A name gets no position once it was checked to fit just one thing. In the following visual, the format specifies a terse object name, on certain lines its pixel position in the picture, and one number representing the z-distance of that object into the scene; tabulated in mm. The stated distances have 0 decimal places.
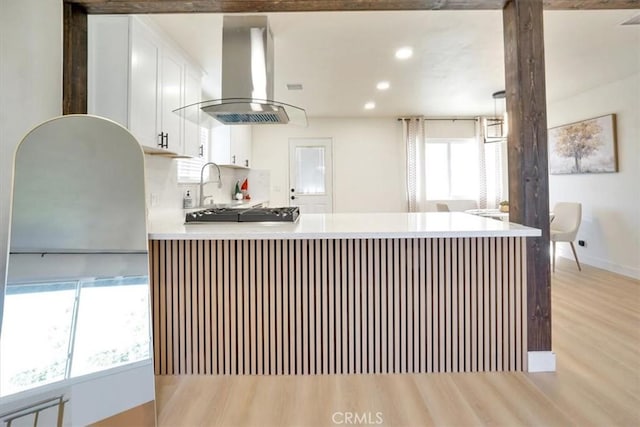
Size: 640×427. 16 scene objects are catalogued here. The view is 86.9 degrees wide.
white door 6609
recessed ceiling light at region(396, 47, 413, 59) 3340
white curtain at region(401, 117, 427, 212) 6406
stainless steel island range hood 2645
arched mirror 1506
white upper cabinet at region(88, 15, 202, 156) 2355
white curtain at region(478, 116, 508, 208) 6525
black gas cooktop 2184
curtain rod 6535
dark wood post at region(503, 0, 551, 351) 2096
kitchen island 2084
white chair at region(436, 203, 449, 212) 4812
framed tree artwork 4398
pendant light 5470
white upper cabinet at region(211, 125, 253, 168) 4648
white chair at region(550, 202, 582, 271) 4387
